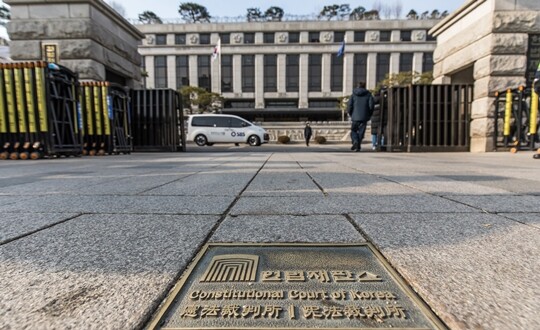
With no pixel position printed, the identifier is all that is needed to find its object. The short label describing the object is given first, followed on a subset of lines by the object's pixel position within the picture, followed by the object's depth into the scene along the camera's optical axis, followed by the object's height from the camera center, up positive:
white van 19.09 +0.67
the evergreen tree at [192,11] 62.95 +28.48
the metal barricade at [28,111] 7.30 +0.77
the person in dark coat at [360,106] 10.22 +1.19
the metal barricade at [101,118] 9.05 +0.73
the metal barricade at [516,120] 8.62 +0.60
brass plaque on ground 0.85 -0.52
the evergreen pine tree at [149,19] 54.69 +23.13
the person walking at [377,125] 11.45 +0.58
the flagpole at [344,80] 48.72 +9.99
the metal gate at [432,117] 10.17 +0.81
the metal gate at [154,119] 11.53 +0.85
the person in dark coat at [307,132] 22.42 +0.61
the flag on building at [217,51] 31.94 +9.91
